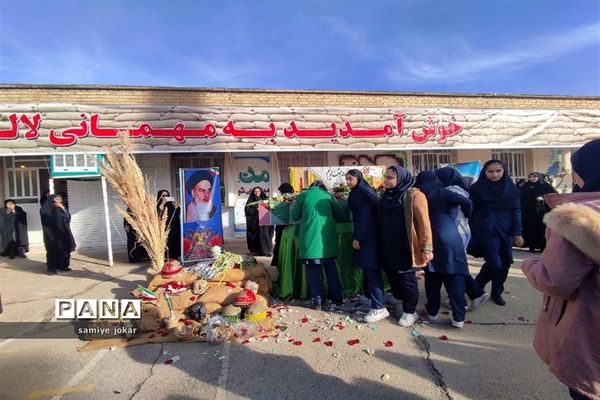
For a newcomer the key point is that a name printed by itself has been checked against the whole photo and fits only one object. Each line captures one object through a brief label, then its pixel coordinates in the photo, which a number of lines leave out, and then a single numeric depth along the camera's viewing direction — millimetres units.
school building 8031
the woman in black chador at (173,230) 7355
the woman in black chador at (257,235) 7797
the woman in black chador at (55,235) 6887
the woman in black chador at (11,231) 8711
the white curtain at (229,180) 10016
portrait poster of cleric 6277
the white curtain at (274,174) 10328
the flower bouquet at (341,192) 5095
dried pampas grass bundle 4836
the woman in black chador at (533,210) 7445
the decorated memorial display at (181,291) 3617
